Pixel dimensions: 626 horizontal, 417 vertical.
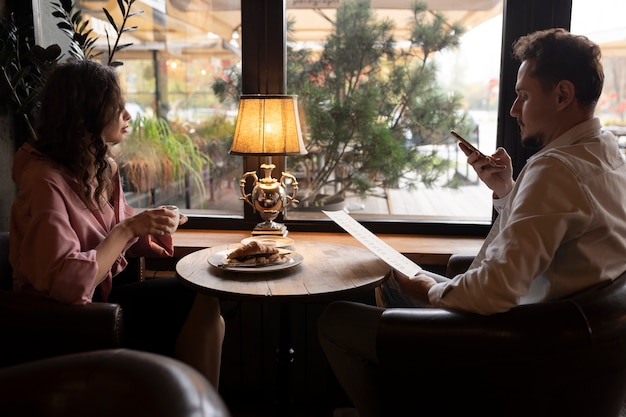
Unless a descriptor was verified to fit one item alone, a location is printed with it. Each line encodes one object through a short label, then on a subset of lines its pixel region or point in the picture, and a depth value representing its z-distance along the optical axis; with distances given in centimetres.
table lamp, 231
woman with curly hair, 157
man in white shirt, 135
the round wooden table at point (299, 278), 165
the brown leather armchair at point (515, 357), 130
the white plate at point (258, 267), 182
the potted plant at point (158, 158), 289
